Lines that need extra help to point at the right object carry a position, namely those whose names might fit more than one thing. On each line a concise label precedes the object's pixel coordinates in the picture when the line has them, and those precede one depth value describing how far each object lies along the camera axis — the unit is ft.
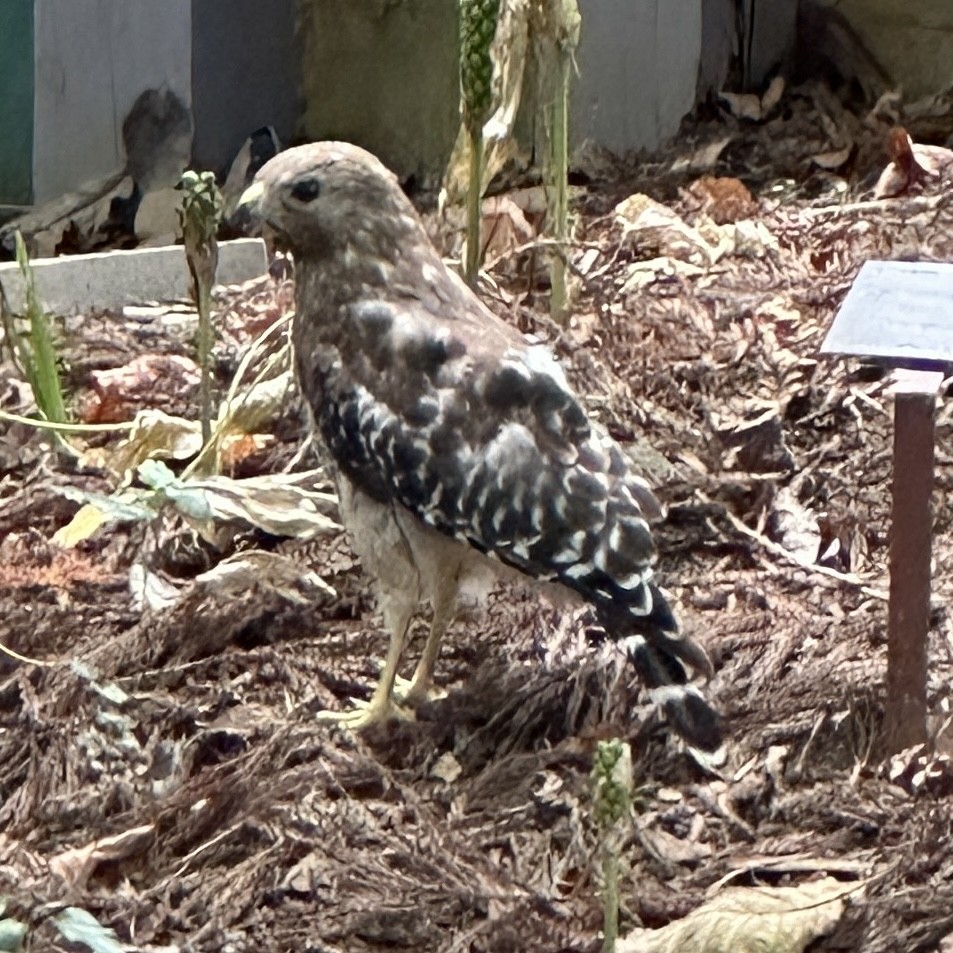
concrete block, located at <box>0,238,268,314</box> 17.56
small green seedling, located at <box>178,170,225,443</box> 11.91
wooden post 10.06
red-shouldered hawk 10.44
